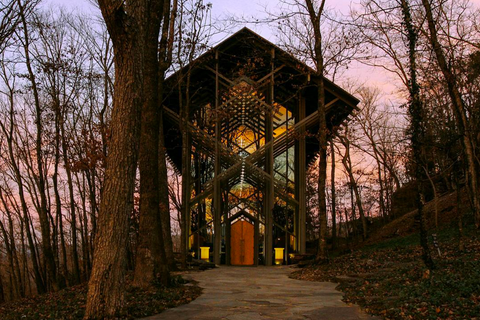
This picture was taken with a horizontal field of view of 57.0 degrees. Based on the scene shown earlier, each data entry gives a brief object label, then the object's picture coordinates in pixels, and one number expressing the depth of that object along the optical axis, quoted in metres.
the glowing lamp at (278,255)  19.41
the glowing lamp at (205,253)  19.42
